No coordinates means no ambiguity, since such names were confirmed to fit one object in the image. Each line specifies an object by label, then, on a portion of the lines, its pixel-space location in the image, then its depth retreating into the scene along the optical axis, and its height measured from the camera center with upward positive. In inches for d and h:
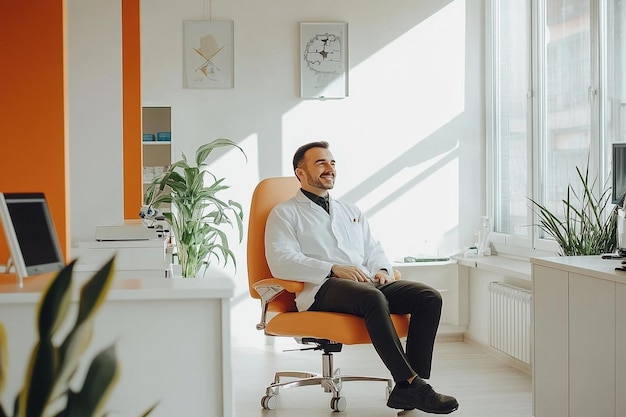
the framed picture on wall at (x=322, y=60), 219.3 +36.9
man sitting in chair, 137.5 -13.9
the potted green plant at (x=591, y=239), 143.7 -7.1
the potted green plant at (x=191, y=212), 186.2 -3.0
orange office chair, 141.9 -20.9
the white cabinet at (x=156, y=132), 219.6 +18.0
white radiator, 184.7 -28.4
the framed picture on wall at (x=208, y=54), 215.8 +38.0
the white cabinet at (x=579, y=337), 112.9 -20.5
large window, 166.4 +22.0
